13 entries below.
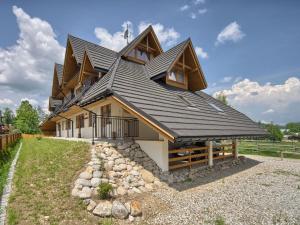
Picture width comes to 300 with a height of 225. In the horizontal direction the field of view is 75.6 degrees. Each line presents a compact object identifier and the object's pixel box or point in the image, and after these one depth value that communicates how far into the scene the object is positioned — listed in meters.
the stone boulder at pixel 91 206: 4.82
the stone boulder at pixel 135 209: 4.92
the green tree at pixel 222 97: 35.34
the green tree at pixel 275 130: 44.25
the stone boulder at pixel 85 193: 5.24
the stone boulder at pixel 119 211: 4.74
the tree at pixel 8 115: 79.82
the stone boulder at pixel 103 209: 4.71
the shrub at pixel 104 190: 5.31
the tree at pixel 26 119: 43.71
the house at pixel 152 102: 7.55
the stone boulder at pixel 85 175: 5.94
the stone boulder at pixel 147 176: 7.06
